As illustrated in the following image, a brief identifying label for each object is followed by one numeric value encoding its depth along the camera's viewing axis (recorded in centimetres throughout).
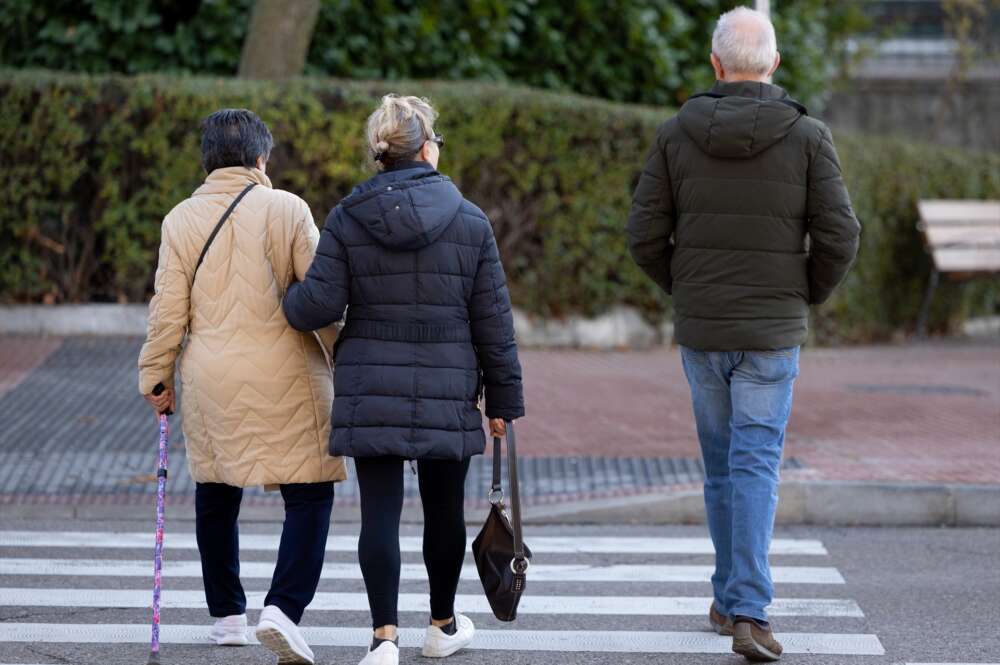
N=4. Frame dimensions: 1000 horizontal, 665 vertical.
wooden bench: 3134
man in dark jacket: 1007
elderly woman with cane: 973
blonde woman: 935
